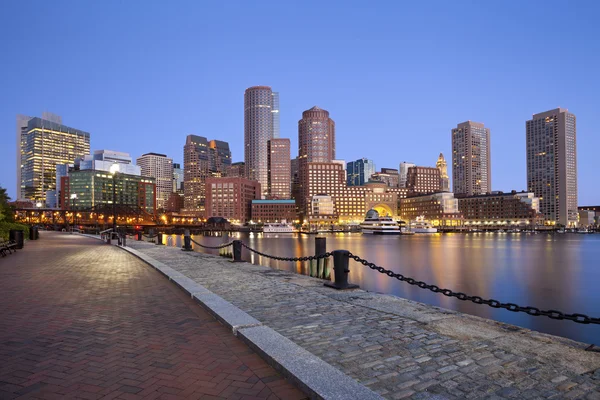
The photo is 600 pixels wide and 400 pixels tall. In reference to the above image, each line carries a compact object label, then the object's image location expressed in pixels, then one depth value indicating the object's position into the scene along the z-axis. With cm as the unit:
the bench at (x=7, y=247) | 2011
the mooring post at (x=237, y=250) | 1870
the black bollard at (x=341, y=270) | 1045
